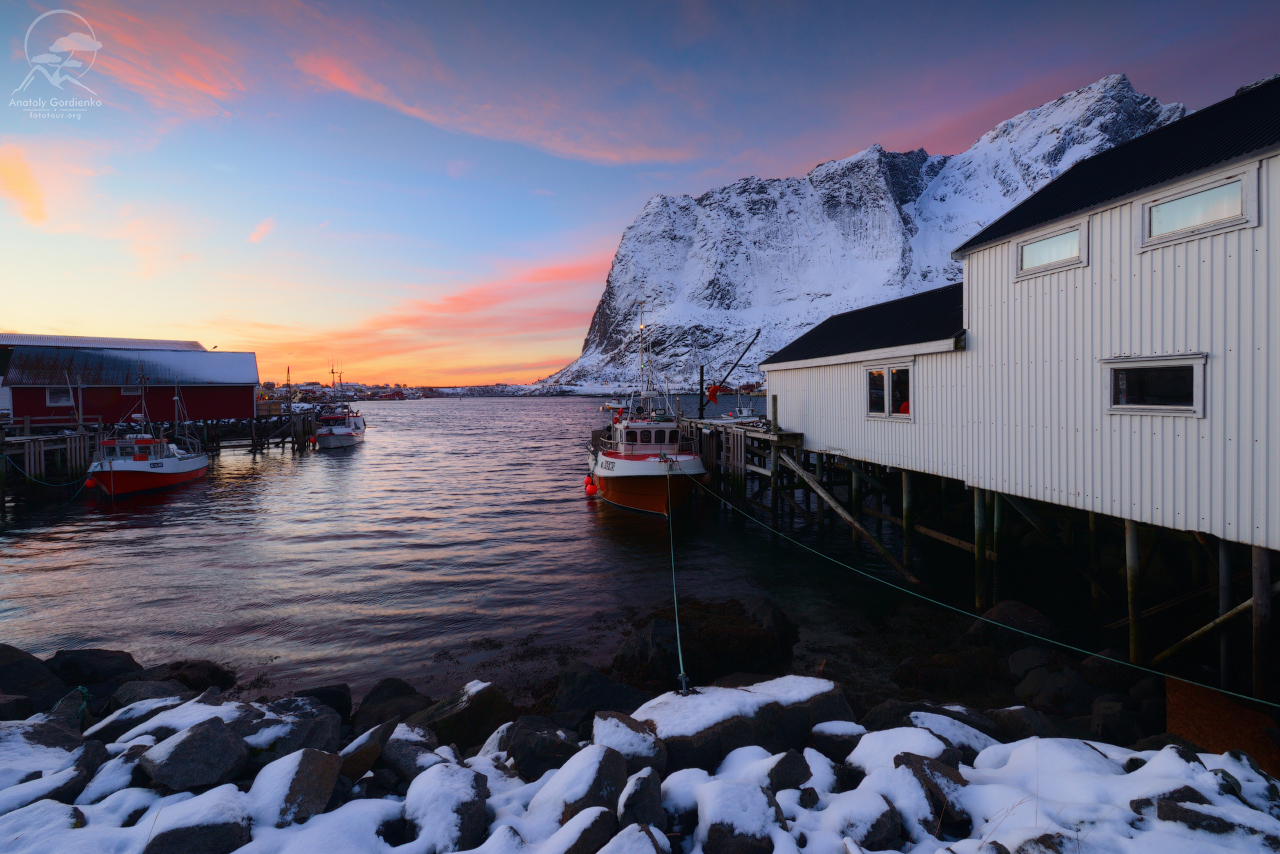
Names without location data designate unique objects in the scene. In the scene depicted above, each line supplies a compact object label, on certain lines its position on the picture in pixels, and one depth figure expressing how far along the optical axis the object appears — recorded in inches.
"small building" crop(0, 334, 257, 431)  1438.2
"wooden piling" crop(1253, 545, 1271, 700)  253.3
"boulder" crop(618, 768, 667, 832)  164.7
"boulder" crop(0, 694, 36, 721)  226.2
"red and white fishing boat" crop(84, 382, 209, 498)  1002.1
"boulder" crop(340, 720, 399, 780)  196.2
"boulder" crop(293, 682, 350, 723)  291.9
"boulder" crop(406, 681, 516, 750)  247.3
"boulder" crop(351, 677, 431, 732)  278.1
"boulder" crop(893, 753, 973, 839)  161.6
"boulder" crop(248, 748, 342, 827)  164.1
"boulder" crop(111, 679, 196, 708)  260.5
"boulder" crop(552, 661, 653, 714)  280.4
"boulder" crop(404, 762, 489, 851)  161.0
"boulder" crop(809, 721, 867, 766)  209.0
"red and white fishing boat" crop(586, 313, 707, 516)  811.4
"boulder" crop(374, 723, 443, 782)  198.4
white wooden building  245.1
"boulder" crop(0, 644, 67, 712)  273.6
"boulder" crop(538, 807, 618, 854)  150.8
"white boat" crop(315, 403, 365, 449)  2012.8
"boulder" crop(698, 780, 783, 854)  153.5
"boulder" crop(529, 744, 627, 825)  170.9
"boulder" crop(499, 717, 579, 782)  204.7
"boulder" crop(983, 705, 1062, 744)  214.8
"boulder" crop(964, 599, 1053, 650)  351.9
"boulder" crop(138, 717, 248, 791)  178.5
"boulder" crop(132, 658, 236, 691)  336.6
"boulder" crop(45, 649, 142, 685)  315.0
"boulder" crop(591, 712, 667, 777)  195.6
